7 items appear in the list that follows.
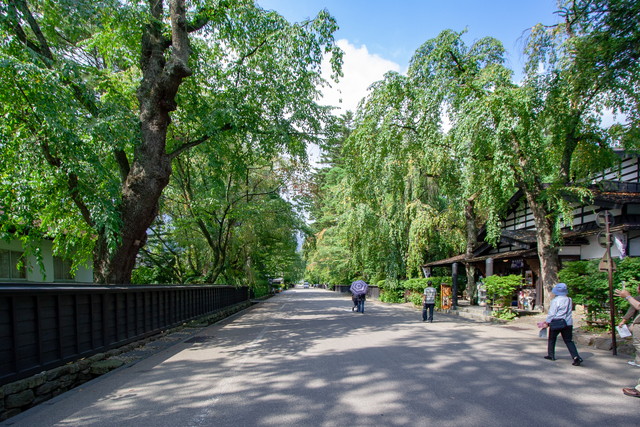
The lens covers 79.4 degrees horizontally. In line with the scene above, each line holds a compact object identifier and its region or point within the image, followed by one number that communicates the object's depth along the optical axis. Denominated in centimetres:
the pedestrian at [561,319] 702
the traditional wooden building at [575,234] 1316
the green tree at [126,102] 739
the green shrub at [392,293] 2670
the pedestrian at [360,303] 1872
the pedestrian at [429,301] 1450
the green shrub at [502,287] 1461
